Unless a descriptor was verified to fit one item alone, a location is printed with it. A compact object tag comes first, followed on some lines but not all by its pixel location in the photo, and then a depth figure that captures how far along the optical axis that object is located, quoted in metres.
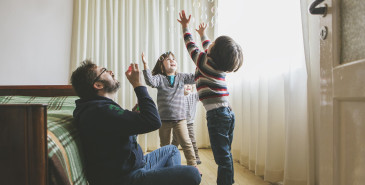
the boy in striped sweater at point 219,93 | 1.34
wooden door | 0.67
